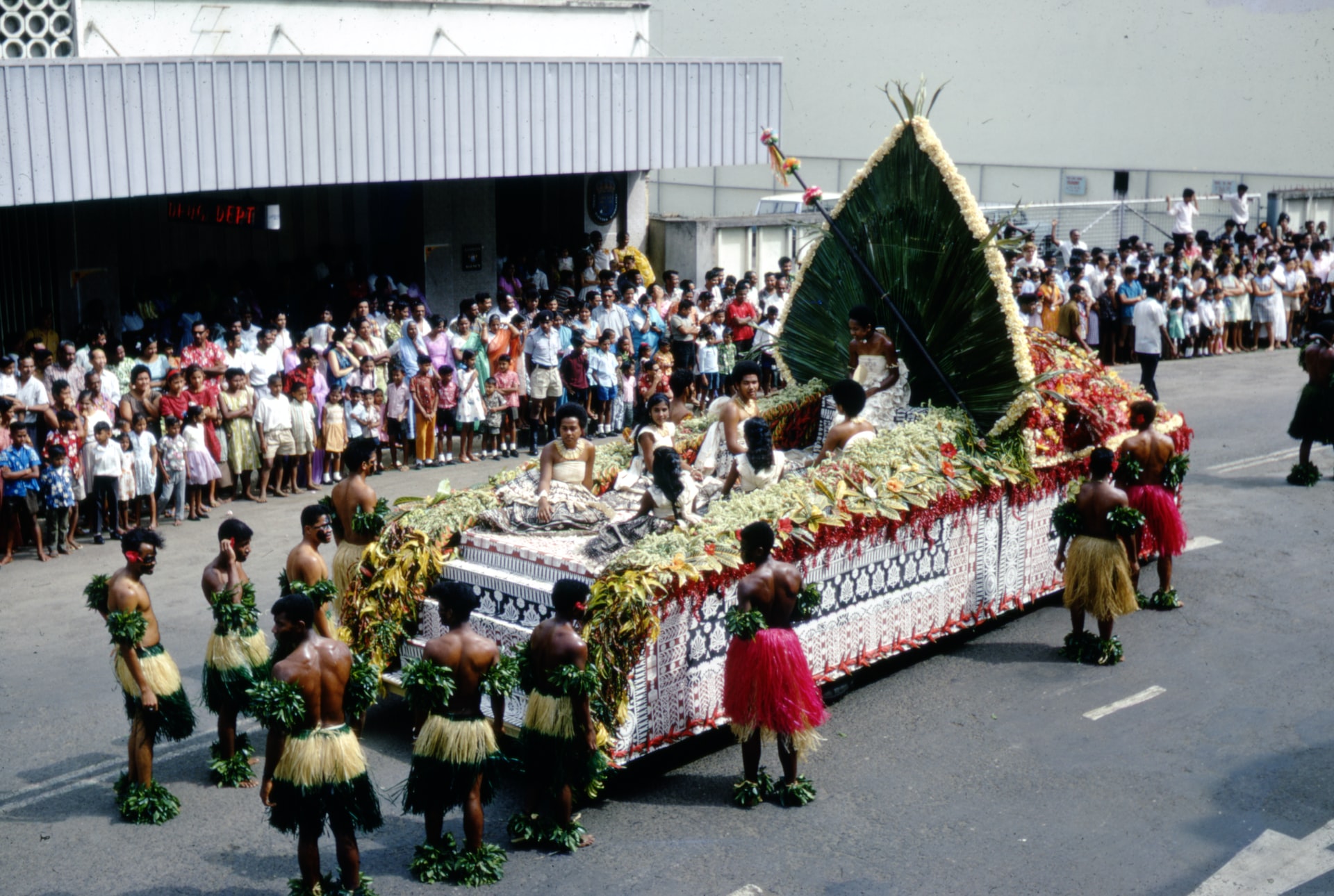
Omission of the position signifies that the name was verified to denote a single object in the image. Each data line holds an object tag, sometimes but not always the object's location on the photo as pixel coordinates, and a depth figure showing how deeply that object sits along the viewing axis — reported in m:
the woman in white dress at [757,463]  9.47
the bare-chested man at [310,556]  8.34
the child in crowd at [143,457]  13.04
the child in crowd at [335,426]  14.84
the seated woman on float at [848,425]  10.10
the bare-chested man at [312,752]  6.62
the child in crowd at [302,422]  14.47
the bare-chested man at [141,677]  7.69
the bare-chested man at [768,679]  7.78
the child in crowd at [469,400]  16.03
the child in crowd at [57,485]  12.35
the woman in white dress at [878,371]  11.09
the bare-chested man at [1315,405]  14.78
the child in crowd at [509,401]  16.36
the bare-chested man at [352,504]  9.15
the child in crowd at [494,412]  16.34
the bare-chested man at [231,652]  8.07
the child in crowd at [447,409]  15.76
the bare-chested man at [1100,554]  9.89
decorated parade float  8.16
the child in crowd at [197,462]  13.55
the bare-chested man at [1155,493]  11.02
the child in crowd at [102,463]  12.66
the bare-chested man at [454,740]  6.98
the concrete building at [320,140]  14.42
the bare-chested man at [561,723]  7.20
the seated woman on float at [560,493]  9.23
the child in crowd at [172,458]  13.30
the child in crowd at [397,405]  15.54
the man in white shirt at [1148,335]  18.78
